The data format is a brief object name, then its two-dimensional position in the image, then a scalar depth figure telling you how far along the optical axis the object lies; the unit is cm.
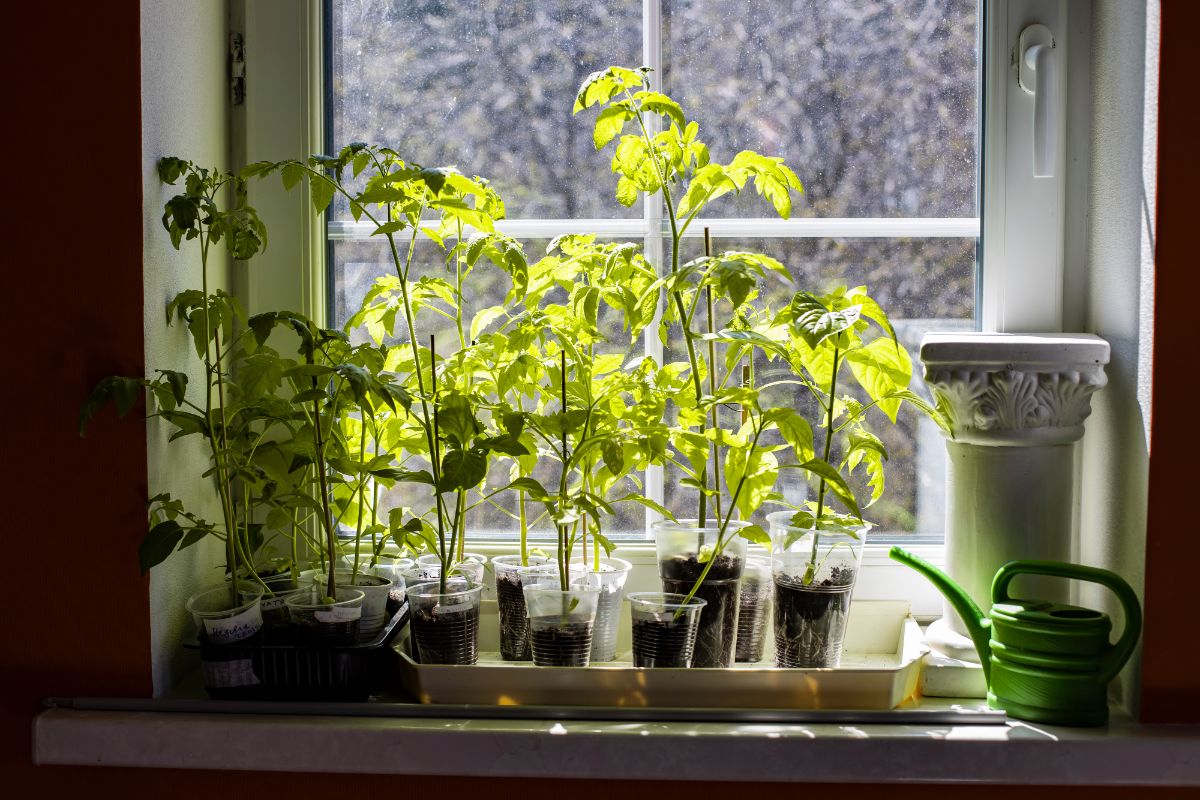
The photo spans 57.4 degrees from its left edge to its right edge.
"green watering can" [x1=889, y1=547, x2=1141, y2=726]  124
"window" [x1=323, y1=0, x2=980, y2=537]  154
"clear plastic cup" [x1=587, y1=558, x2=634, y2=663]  138
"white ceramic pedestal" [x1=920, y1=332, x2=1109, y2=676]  131
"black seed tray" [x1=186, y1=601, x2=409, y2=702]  130
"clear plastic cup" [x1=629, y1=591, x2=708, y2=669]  131
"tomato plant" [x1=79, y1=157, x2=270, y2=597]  124
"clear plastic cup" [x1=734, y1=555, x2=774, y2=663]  141
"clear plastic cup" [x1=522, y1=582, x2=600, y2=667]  132
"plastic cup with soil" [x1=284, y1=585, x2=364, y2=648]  131
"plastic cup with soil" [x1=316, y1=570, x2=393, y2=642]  138
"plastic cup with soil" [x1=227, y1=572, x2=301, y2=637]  135
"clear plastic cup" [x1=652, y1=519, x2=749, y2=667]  133
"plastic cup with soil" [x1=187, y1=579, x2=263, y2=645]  129
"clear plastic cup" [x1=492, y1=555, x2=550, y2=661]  141
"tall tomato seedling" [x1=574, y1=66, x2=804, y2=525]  131
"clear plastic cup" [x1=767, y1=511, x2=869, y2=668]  133
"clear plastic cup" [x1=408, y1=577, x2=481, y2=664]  134
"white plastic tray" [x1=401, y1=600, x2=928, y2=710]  131
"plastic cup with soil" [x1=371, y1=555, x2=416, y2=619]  144
